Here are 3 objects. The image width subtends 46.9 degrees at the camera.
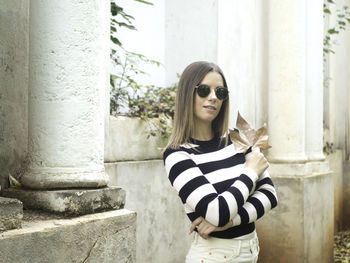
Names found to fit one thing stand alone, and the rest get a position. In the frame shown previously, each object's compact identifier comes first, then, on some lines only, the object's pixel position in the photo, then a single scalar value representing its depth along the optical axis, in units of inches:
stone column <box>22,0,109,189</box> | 77.0
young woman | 71.4
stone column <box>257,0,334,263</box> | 179.6
